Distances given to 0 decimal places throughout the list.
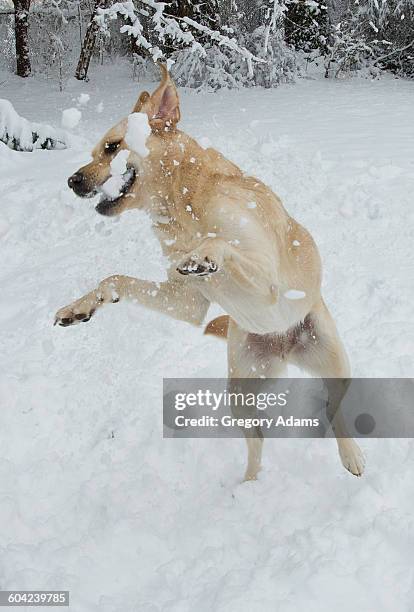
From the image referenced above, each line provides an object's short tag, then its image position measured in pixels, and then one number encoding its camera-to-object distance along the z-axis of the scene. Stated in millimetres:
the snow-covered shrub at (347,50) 13164
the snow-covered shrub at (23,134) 7305
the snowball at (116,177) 2811
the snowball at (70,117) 3707
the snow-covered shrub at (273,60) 12344
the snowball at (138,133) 2764
